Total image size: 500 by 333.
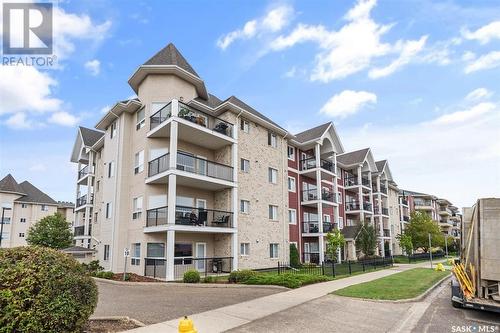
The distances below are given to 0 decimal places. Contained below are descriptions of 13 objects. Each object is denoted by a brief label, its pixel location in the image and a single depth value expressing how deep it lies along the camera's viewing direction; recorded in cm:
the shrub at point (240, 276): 1656
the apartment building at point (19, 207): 4888
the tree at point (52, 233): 3472
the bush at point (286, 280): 1514
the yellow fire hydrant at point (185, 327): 495
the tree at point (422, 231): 4894
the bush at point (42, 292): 586
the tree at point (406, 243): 3850
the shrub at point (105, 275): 1989
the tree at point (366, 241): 3328
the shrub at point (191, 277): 1734
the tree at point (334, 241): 2595
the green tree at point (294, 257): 2780
